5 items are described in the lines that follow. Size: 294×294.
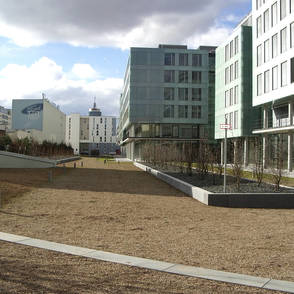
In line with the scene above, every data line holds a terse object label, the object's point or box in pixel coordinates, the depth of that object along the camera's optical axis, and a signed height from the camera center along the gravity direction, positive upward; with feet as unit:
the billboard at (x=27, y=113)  294.87 +28.14
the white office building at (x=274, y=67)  118.01 +28.14
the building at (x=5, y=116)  531.50 +47.65
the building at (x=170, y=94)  219.82 +33.16
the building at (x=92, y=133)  596.29 +28.42
